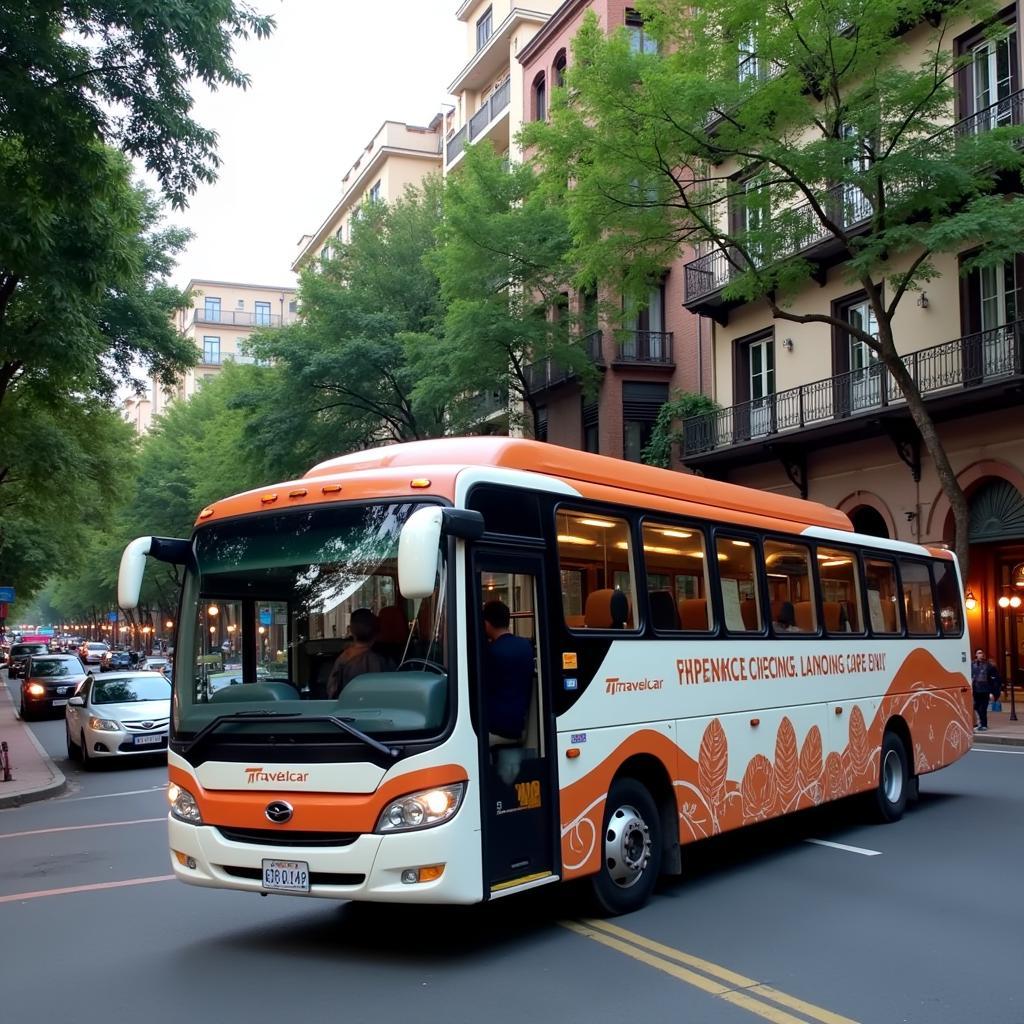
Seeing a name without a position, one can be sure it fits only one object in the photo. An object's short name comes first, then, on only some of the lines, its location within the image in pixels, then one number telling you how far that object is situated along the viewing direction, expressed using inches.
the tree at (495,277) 1251.8
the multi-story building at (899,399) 956.0
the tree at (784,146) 818.2
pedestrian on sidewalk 890.1
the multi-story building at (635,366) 1407.5
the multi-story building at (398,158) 2368.8
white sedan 797.2
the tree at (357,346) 1438.2
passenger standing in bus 285.1
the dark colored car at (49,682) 1373.0
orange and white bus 267.1
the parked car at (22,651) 2152.8
